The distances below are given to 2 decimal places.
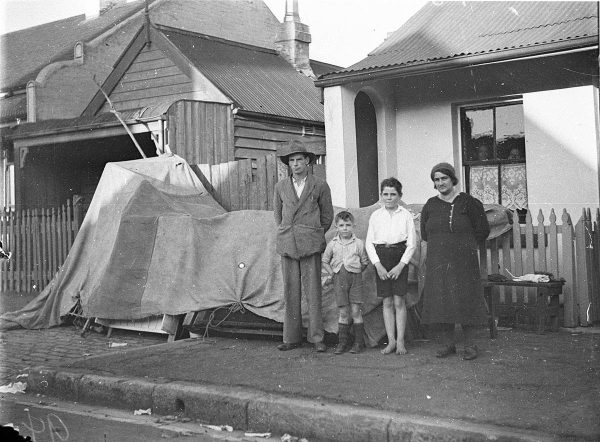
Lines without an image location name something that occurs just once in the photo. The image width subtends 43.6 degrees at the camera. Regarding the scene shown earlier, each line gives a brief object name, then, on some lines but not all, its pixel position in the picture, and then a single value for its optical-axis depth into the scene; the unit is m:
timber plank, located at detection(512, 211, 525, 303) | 8.87
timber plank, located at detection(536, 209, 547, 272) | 8.73
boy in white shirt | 7.13
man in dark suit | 7.47
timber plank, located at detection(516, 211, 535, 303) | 8.75
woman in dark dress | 6.92
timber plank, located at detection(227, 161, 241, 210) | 11.60
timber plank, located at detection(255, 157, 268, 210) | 11.45
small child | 7.32
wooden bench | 8.29
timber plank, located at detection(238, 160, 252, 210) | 11.52
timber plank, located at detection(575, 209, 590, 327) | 8.55
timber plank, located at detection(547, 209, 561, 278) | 8.71
